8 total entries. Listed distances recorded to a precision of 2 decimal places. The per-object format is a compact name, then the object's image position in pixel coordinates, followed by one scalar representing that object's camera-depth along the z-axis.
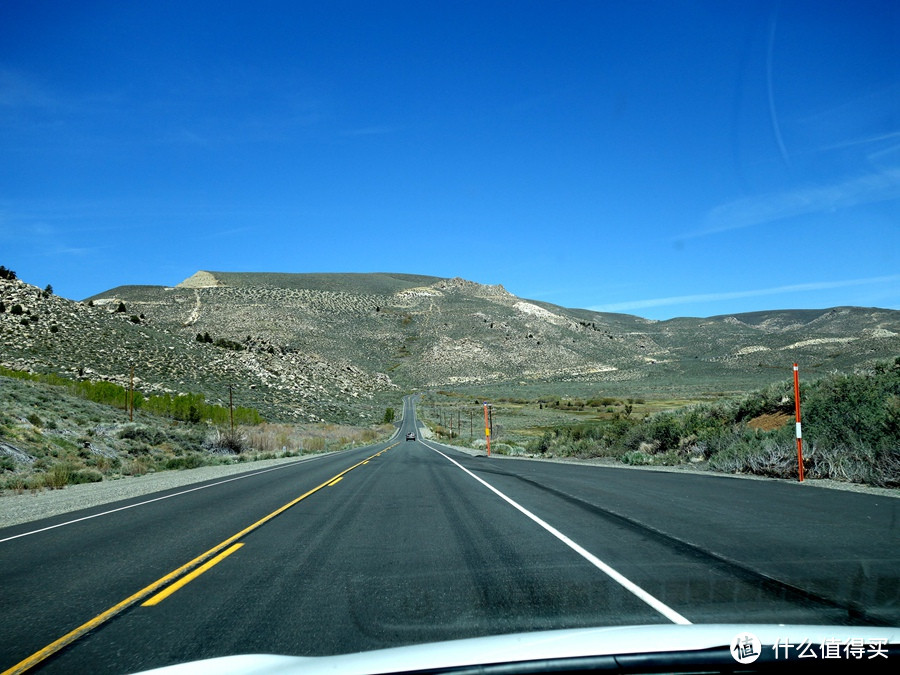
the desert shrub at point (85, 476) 22.42
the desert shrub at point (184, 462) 30.08
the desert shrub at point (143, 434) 35.25
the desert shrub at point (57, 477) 20.88
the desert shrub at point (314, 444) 53.91
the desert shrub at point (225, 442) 41.09
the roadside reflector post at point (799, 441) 14.82
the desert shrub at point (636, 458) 23.67
